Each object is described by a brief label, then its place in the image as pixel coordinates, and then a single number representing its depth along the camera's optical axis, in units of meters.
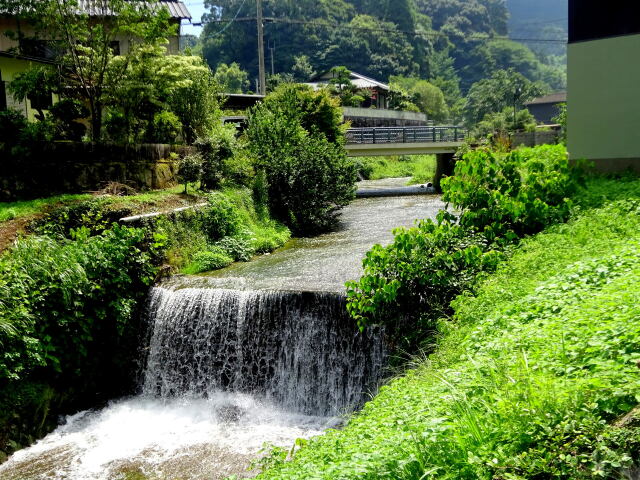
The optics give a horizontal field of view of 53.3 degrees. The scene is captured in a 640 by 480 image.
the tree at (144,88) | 19.30
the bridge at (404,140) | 32.75
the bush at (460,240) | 10.67
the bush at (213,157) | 20.05
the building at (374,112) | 50.10
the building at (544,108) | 77.28
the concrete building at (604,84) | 13.66
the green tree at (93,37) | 18.94
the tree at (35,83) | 18.48
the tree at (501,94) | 69.44
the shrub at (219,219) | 18.23
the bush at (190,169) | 18.94
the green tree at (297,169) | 22.97
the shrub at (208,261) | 16.64
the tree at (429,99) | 73.19
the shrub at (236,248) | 17.98
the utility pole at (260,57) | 37.12
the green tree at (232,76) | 67.69
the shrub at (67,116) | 19.16
